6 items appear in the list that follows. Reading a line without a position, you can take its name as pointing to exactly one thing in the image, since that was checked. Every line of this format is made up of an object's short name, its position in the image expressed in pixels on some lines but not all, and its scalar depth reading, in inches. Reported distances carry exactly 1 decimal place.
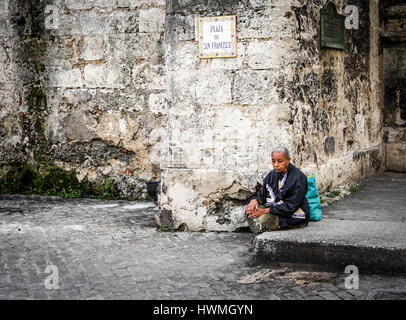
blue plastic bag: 205.2
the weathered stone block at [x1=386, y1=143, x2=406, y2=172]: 364.2
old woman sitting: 189.3
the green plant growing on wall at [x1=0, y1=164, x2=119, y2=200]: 309.7
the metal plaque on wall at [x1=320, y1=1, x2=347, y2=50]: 254.4
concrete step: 165.8
